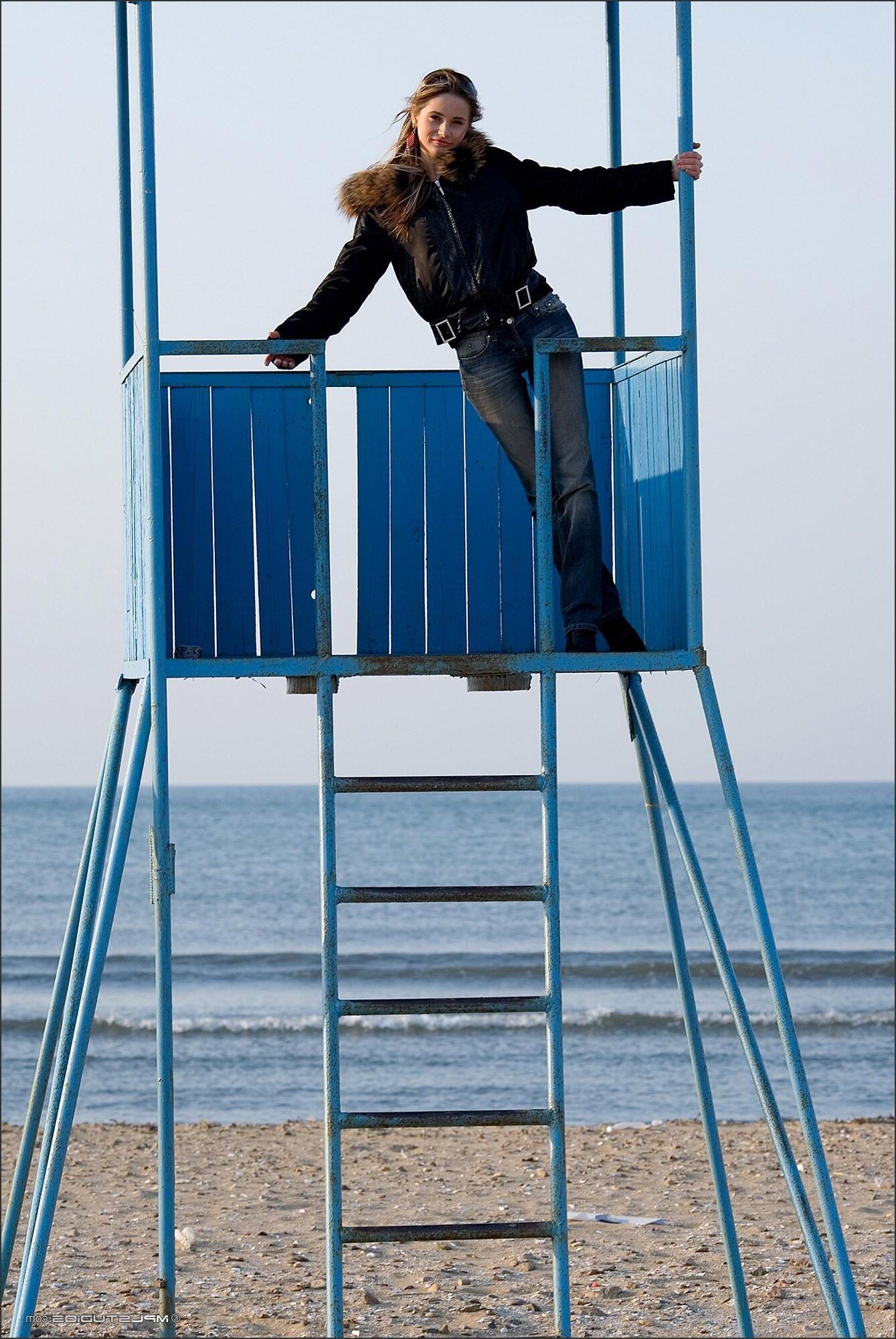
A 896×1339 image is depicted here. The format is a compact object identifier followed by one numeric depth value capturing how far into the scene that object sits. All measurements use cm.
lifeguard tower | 1052
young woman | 1099
